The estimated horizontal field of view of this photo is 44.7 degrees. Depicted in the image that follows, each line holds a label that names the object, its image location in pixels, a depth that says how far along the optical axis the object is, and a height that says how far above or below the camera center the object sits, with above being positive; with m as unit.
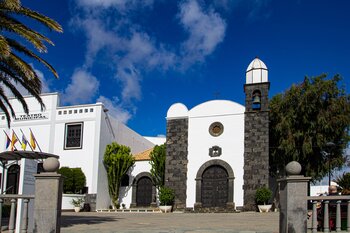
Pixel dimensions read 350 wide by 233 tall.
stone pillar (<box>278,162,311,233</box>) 8.44 -0.47
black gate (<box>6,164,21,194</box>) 26.97 -0.33
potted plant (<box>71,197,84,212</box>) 25.91 -1.88
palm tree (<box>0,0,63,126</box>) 11.58 +3.47
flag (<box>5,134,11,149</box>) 29.26 +1.96
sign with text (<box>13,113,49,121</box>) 29.17 +3.68
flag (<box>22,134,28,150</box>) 28.93 +1.91
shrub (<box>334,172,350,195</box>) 22.94 +0.04
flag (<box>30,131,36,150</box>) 28.84 +1.99
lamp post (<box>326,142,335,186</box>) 21.55 +1.67
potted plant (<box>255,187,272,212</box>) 22.81 -1.06
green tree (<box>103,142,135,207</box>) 27.97 +0.56
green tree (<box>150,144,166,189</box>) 27.39 +0.62
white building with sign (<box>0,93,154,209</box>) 27.56 +2.51
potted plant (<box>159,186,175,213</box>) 24.72 -1.38
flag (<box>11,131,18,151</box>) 29.17 +2.04
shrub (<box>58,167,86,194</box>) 27.00 -0.55
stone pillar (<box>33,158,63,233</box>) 9.12 -0.67
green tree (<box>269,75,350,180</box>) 24.45 +3.18
